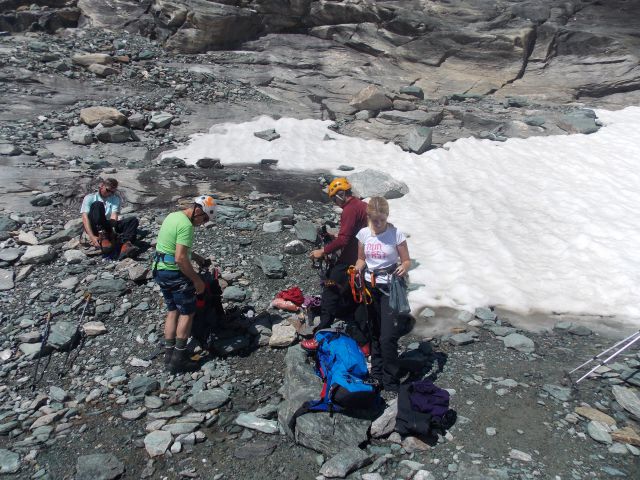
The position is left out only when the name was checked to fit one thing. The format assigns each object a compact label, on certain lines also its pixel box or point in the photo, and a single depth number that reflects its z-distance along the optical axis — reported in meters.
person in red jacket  6.83
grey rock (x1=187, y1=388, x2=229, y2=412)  5.95
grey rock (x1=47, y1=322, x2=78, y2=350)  6.94
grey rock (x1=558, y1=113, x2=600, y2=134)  16.44
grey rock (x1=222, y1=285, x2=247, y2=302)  8.08
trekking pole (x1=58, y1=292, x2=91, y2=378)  6.67
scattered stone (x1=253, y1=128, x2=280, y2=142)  16.44
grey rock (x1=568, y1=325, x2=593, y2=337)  7.38
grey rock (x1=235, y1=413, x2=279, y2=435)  5.56
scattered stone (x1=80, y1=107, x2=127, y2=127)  15.40
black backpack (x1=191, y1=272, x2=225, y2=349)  6.81
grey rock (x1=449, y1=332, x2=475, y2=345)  7.21
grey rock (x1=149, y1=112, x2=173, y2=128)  16.28
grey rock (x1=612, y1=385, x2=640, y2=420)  5.60
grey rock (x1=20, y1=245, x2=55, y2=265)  8.70
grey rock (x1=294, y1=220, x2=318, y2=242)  10.02
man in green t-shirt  6.05
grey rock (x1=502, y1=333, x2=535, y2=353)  7.01
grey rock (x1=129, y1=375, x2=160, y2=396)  6.26
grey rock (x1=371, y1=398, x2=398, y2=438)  5.31
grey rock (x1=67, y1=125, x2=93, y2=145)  14.43
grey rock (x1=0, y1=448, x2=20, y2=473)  5.08
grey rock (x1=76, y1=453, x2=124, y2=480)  4.96
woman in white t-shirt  5.87
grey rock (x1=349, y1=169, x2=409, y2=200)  12.73
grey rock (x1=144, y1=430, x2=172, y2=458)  5.26
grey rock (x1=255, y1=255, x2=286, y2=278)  8.78
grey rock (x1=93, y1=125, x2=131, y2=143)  14.75
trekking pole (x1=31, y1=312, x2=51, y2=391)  6.45
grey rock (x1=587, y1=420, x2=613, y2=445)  5.19
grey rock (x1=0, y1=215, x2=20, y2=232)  9.52
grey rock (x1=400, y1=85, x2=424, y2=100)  21.00
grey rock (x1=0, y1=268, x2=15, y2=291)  8.09
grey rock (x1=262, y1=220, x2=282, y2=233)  10.21
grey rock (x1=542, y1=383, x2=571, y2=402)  5.88
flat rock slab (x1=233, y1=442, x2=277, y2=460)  5.22
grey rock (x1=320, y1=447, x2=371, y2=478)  4.90
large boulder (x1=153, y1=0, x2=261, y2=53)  22.72
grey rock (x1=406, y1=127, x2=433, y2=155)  15.62
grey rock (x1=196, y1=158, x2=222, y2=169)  14.04
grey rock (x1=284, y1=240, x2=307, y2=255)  9.53
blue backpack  5.37
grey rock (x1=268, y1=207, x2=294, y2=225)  10.75
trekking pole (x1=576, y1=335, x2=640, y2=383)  5.96
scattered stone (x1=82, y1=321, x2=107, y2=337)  7.28
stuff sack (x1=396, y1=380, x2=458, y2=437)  5.20
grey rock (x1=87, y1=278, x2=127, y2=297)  8.02
